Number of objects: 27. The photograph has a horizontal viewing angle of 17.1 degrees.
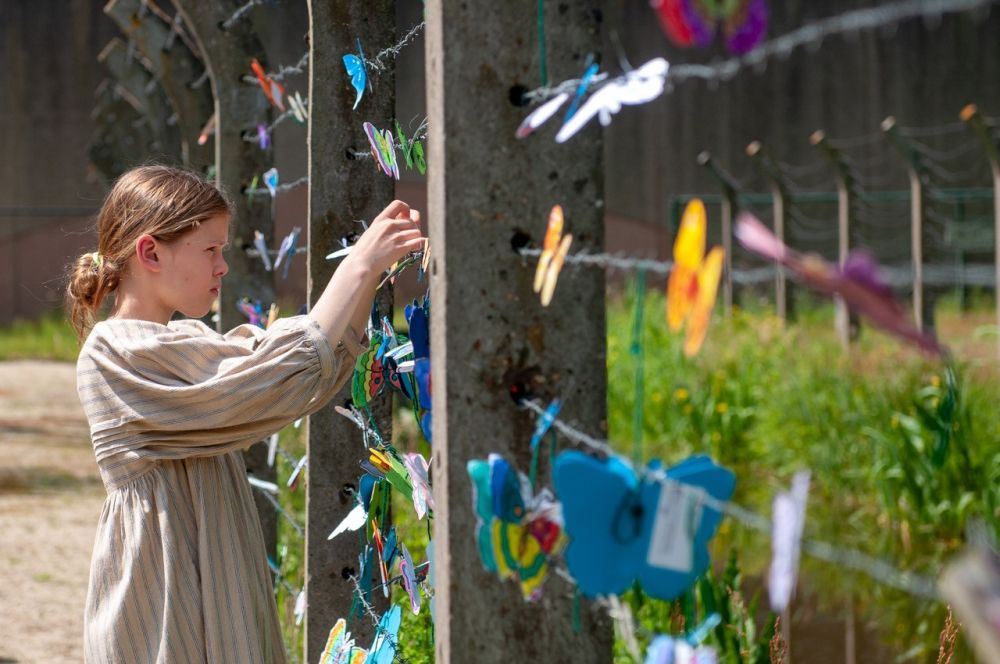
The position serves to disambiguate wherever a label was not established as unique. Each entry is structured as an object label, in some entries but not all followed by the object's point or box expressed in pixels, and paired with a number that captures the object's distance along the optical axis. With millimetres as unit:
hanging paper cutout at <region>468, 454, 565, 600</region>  3241
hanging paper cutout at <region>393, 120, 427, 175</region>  3836
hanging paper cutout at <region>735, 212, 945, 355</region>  2699
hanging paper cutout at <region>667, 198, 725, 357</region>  3004
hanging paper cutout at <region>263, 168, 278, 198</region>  4765
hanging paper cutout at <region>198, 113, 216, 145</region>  5718
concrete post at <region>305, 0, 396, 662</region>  4193
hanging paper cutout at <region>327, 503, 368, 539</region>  4062
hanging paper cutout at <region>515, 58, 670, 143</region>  3122
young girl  3788
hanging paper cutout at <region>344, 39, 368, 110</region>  4111
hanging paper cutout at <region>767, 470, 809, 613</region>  2923
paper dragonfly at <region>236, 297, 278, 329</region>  4920
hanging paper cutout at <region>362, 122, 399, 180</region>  3917
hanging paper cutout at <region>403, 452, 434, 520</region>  3725
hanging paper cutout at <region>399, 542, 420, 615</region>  3886
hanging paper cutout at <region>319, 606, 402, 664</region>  3862
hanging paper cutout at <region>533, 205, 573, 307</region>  3224
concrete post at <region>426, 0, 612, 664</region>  3282
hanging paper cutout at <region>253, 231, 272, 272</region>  5050
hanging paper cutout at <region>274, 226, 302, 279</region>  4552
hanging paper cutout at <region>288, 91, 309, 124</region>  4436
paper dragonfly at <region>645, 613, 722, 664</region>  3042
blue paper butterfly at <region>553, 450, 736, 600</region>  3071
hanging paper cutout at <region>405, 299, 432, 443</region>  3680
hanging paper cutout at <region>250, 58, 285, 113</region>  4636
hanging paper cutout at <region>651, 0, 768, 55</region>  3043
